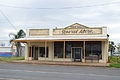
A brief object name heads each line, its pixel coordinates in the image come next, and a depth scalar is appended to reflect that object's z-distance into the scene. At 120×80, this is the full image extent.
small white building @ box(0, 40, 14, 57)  50.47
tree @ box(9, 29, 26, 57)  48.95
